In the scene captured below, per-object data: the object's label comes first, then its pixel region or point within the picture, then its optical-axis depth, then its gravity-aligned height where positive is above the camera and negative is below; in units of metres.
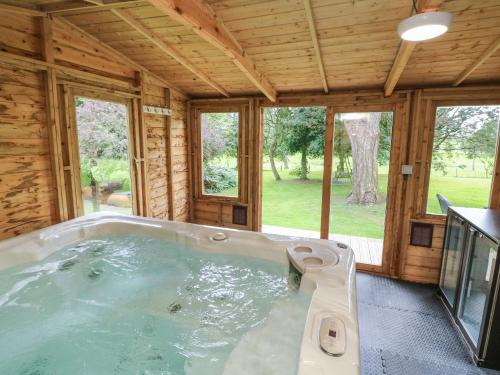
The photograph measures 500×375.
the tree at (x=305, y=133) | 5.98 +0.27
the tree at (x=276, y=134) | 6.62 +0.28
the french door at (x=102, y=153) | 2.79 -0.09
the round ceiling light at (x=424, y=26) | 1.46 +0.63
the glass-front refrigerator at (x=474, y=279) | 2.03 -1.07
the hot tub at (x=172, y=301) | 1.49 -1.03
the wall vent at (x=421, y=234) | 3.38 -1.01
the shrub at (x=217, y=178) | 4.41 -0.51
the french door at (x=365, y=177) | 3.49 -0.38
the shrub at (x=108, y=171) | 3.00 -0.30
